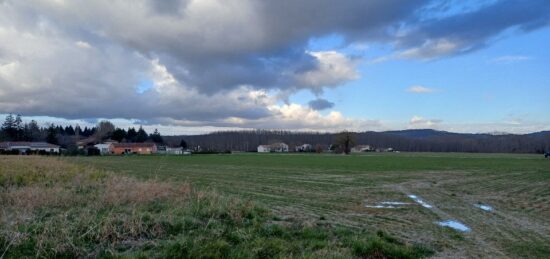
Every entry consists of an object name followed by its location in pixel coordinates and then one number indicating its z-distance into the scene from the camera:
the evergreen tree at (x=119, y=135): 158.88
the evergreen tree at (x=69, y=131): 193.12
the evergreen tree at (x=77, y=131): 192.50
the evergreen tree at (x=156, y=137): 172.50
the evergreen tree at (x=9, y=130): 131.80
